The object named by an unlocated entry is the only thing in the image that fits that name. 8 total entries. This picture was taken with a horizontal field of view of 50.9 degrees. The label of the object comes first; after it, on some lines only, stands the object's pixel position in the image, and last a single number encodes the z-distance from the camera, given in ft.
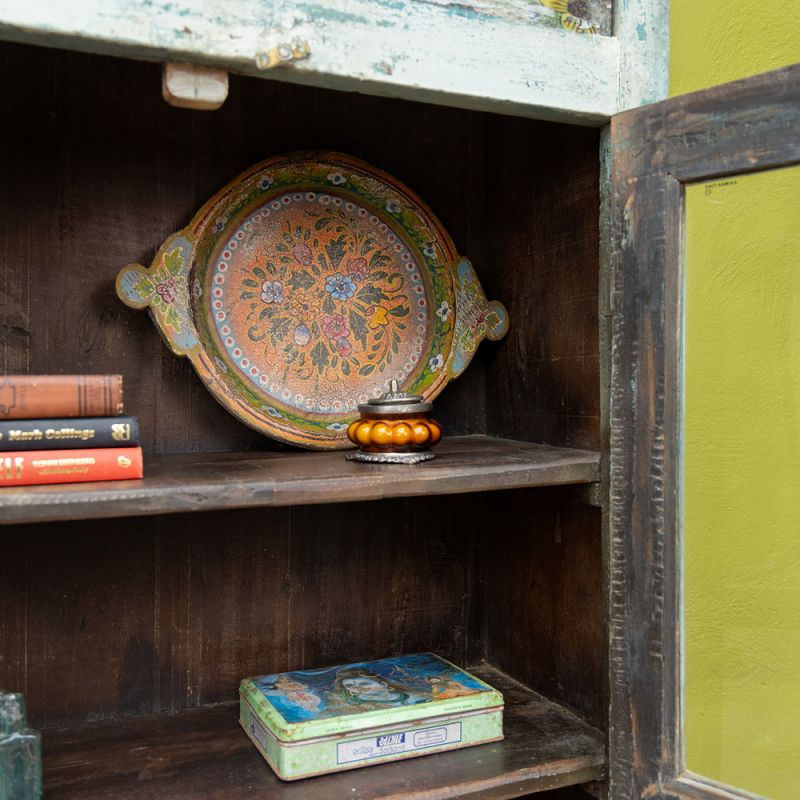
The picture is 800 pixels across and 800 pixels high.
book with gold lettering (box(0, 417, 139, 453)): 3.09
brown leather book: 3.14
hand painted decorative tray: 4.20
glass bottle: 3.18
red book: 3.05
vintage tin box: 3.67
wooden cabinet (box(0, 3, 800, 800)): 3.43
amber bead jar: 3.86
